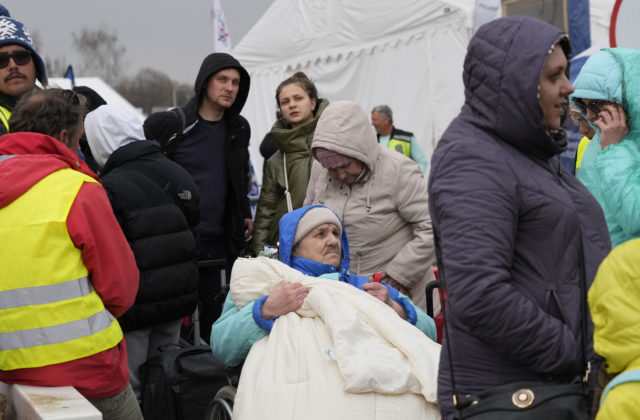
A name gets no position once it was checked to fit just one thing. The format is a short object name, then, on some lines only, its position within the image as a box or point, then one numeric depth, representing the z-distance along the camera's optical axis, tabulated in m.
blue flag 9.41
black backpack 4.26
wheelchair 3.64
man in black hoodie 5.68
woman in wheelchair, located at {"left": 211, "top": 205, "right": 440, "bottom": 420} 3.08
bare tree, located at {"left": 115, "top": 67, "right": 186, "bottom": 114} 55.34
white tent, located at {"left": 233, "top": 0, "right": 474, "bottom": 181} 12.26
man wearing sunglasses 4.82
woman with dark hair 5.60
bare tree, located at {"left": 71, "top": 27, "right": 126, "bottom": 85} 58.66
